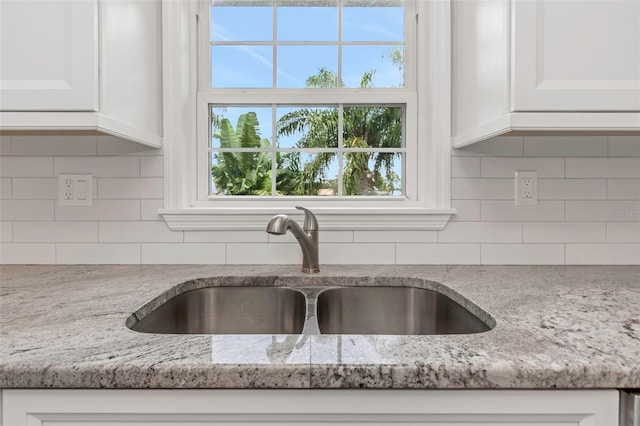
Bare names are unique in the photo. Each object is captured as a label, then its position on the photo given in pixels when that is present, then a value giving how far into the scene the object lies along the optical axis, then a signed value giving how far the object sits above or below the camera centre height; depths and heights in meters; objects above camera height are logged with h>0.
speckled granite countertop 0.58 -0.24
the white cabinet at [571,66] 0.96 +0.35
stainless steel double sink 1.15 -0.31
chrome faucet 1.19 -0.11
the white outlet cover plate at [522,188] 1.36 +0.06
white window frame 1.35 +0.23
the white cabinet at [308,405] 0.61 -0.31
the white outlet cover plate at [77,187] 1.36 +0.06
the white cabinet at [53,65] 0.96 +0.35
